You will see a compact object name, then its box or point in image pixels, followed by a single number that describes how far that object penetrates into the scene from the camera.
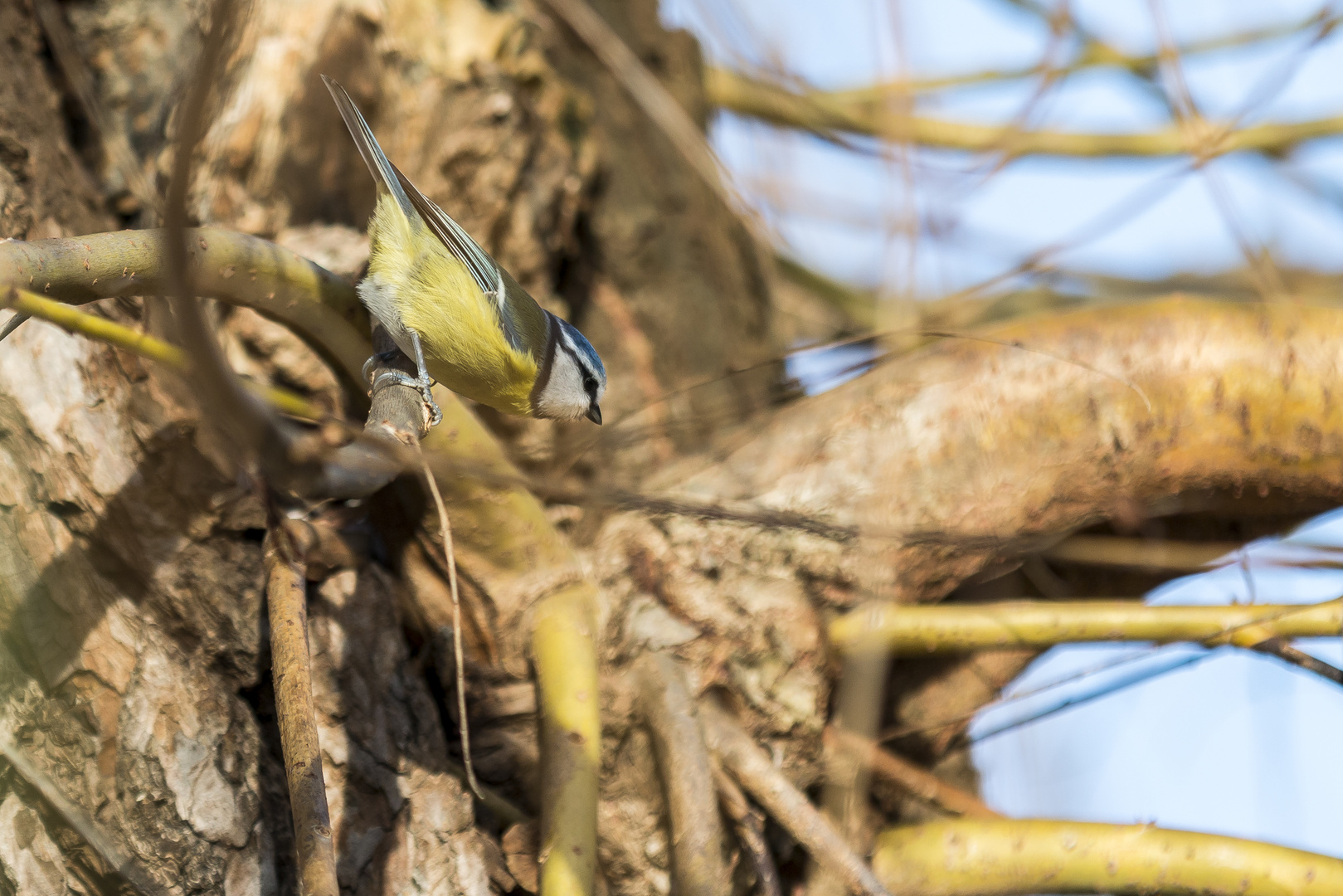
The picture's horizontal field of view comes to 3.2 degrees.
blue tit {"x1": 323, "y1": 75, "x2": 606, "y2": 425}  5.62
